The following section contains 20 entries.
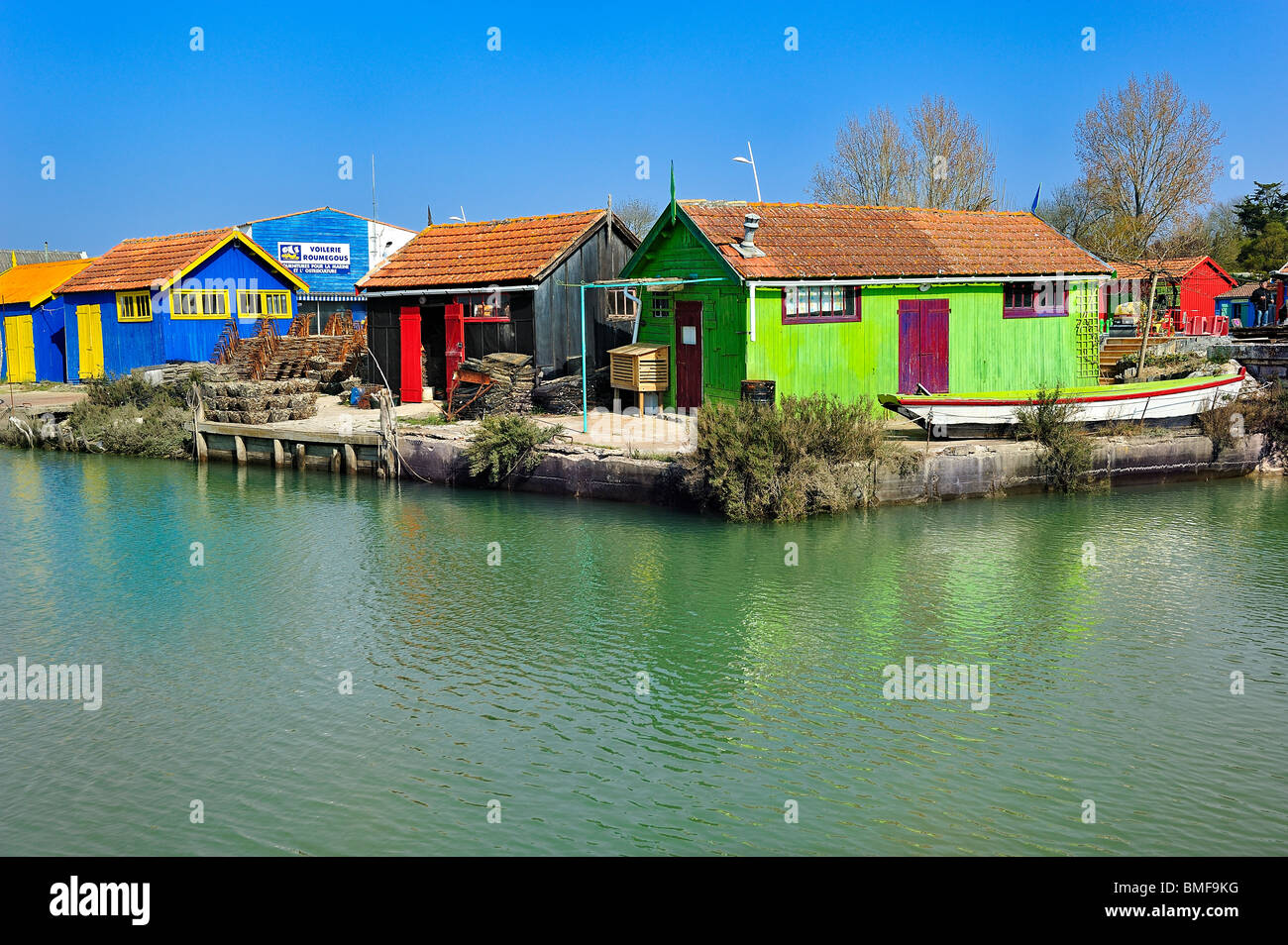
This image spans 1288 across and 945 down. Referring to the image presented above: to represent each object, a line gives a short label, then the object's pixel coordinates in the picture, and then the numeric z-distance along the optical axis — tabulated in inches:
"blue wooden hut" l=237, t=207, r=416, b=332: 1908.2
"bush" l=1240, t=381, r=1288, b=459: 935.7
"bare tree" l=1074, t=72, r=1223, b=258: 1897.1
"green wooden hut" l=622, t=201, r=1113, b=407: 920.3
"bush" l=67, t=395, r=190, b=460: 1128.2
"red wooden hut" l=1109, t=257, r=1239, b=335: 1718.8
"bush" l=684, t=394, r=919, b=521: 764.0
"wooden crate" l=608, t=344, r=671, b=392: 1003.3
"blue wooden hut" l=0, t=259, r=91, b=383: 1549.0
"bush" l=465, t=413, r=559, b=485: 876.0
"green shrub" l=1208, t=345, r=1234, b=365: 1140.5
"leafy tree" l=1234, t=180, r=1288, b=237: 2714.1
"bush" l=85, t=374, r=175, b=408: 1243.2
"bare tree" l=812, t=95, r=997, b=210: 1835.6
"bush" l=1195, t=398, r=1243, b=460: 915.4
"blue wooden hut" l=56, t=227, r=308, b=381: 1398.9
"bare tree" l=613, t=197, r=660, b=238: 2849.9
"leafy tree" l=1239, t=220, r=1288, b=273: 2444.6
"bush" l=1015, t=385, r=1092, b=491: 858.1
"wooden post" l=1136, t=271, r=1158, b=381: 1034.1
